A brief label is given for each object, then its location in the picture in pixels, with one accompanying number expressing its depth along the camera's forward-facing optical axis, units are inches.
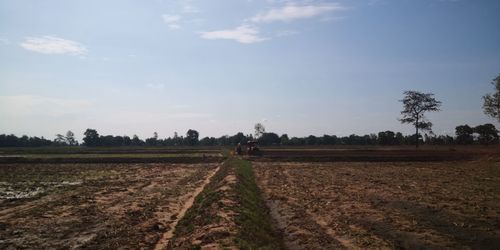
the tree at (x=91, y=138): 6117.1
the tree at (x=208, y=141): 6668.3
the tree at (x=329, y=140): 5948.8
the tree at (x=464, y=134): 4399.6
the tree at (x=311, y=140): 5910.4
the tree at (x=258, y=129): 6274.6
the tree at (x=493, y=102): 2295.8
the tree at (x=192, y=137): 6512.3
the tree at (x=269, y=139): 5954.7
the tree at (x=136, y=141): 6826.8
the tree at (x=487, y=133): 4188.0
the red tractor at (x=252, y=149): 2691.9
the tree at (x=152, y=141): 7034.0
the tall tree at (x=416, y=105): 3469.5
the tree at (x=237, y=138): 6063.0
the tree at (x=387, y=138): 4791.1
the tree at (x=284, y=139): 5884.8
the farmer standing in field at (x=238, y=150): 2832.2
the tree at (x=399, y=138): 4655.5
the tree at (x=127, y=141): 6622.1
